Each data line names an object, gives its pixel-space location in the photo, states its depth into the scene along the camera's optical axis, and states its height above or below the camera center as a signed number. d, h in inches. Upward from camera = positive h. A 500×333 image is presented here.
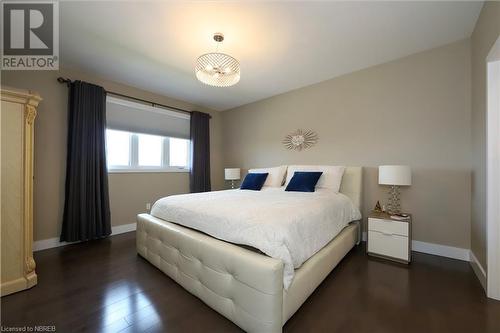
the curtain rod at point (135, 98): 111.1 +45.2
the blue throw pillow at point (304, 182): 111.4 -8.4
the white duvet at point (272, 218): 54.2 -17.1
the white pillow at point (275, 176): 136.4 -6.4
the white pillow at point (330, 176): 113.0 -5.3
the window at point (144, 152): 132.6 +10.0
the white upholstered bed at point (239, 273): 48.2 -30.3
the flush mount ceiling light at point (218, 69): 76.6 +37.7
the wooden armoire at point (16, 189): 67.6 -7.9
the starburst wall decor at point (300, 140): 137.8 +18.5
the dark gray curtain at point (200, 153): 168.7 +11.3
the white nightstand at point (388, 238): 88.7 -31.6
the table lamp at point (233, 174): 170.2 -6.3
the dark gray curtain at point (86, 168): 111.3 -1.1
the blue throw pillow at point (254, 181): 132.5 -9.6
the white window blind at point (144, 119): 130.6 +33.1
